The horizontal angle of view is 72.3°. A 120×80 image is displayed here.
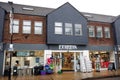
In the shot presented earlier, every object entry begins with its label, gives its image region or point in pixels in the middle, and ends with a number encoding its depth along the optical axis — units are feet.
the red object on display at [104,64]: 35.71
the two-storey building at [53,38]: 29.42
